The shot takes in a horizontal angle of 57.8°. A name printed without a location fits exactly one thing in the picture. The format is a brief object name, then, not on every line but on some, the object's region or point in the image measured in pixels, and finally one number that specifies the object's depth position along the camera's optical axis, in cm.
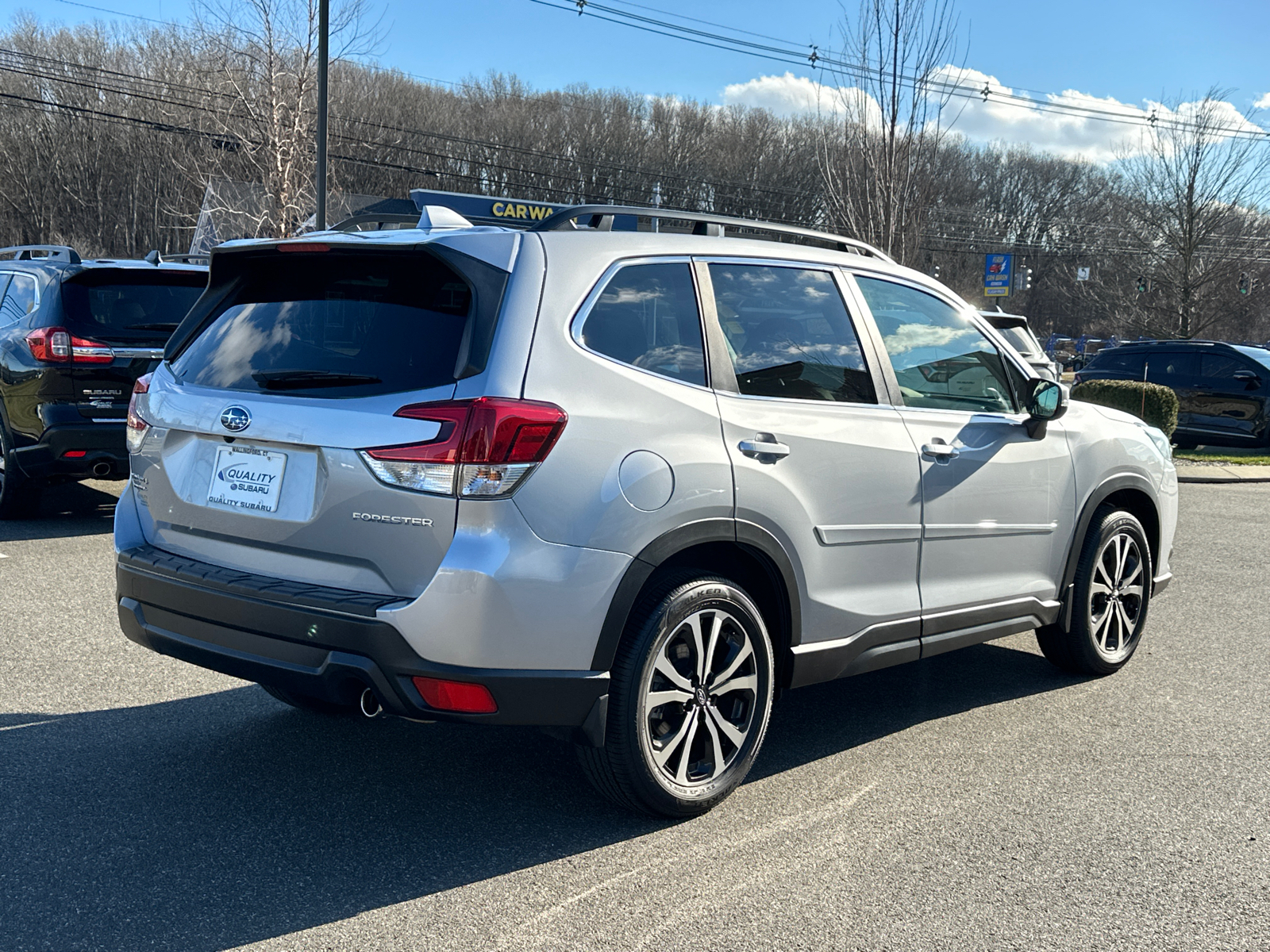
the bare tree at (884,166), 1527
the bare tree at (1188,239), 2966
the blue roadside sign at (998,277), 4300
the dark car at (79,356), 836
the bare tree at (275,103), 2372
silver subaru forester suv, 315
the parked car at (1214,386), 1806
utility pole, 1630
